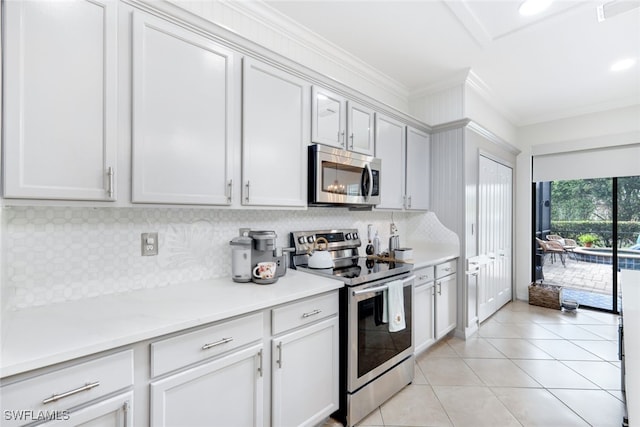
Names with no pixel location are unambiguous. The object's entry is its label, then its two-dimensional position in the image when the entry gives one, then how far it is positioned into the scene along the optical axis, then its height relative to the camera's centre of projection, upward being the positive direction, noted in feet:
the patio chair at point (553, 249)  14.48 -1.70
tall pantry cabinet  10.36 +0.37
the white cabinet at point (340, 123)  7.17 +2.39
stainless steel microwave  6.97 +0.92
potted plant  13.51 -1.15
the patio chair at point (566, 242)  14.12 -1.36
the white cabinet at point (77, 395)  2.87 -1.91
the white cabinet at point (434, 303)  8.61 -2.81
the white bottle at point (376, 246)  9.88 -1.08
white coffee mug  5.94 -1.15
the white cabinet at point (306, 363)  5.08 -2.75
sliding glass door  12.66 -0.98
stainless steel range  6.11 -2.62
